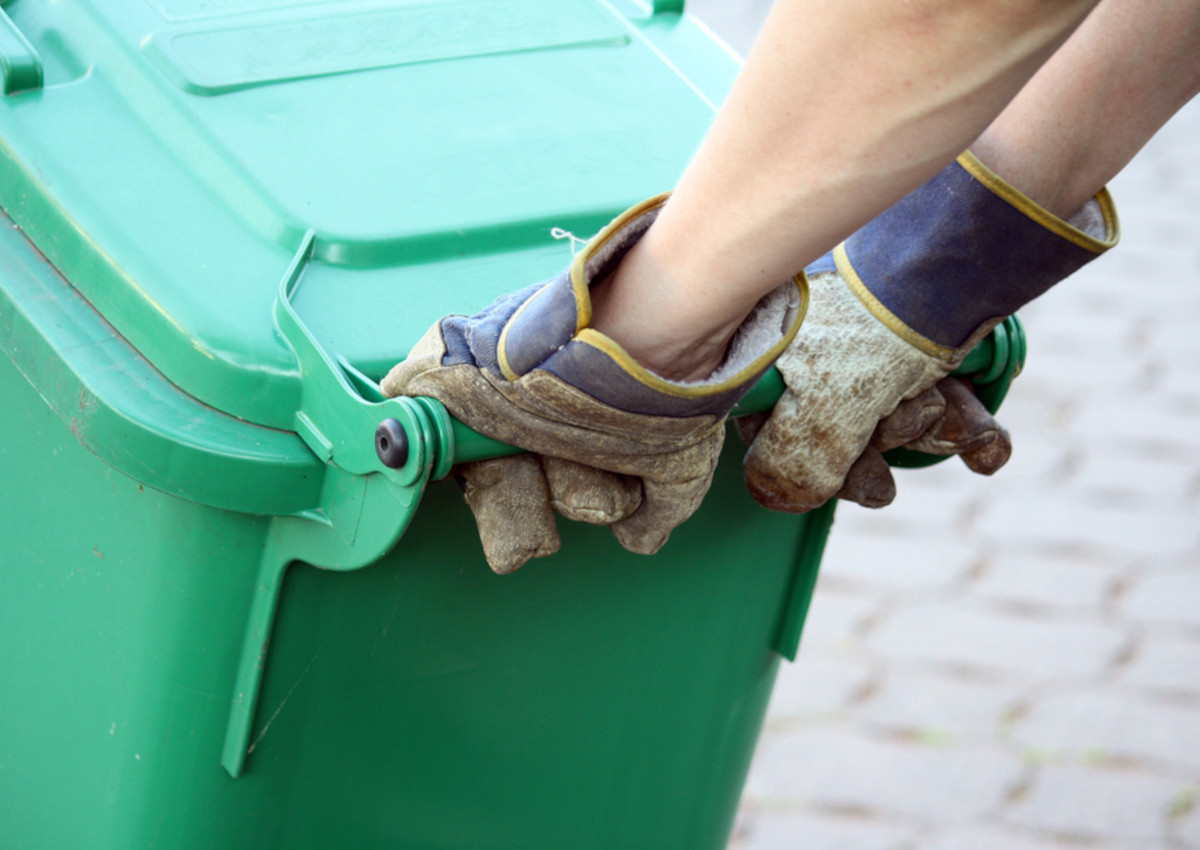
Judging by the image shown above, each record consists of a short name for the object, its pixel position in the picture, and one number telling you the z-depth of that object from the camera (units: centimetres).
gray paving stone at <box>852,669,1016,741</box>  526
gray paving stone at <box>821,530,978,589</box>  595
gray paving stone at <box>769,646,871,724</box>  532
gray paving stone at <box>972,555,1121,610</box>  589
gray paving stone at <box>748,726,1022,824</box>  495
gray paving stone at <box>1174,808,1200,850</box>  487
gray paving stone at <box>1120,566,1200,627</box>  586
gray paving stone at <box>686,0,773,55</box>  1002
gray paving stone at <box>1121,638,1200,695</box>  552
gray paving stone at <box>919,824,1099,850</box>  480
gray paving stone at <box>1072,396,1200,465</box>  690
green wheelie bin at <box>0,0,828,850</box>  237
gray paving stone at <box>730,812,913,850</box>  479
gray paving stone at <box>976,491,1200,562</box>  621
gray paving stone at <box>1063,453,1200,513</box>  654
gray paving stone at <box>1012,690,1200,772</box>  521
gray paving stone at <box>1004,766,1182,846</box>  491
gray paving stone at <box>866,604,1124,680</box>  556
